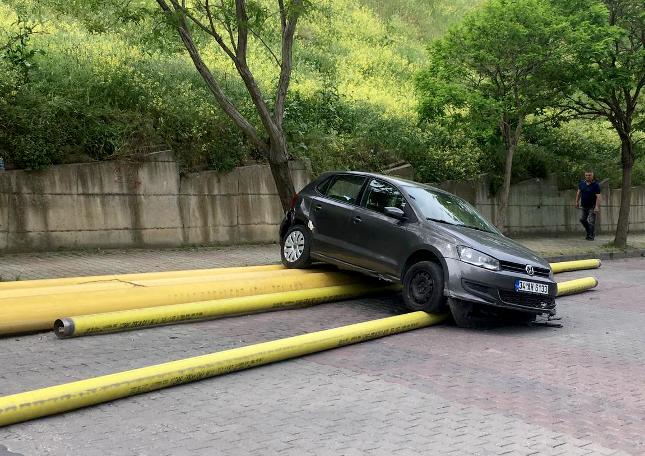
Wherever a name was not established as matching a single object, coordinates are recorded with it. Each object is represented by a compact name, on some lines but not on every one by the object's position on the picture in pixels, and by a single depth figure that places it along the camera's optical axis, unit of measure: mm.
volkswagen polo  7805
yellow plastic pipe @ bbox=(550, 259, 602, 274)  12898
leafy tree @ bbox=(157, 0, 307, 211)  11109
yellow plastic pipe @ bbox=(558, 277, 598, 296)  10634
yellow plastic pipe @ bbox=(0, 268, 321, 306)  7193
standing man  19812
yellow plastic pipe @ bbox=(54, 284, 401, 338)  6711
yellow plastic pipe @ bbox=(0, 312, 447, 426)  4461
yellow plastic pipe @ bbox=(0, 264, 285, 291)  7920
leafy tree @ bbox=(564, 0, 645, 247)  15547
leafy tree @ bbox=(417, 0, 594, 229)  14461
